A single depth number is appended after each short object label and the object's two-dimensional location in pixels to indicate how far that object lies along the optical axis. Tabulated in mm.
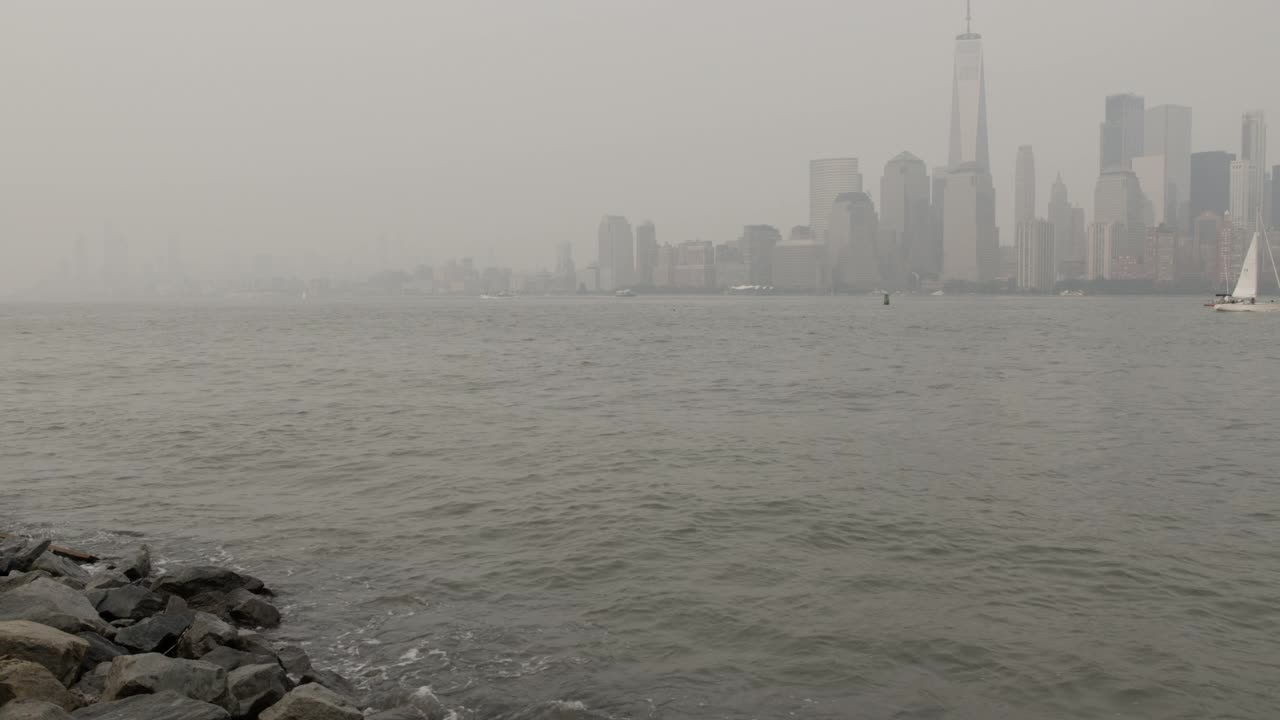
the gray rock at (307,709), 8406
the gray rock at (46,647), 9086
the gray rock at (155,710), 8156
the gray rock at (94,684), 9195
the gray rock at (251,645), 10420
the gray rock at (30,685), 8305
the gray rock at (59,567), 12898
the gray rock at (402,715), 9036
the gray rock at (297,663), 9938
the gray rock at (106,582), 12211
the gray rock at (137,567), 13272
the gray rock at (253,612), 11883
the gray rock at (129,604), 11516
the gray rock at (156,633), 10414
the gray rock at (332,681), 9727
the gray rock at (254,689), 8750
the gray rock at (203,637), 10227
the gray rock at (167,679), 8773
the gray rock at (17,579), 11959
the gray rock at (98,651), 9898
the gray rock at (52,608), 10398
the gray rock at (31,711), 7816
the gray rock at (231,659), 9820
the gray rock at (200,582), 12133
